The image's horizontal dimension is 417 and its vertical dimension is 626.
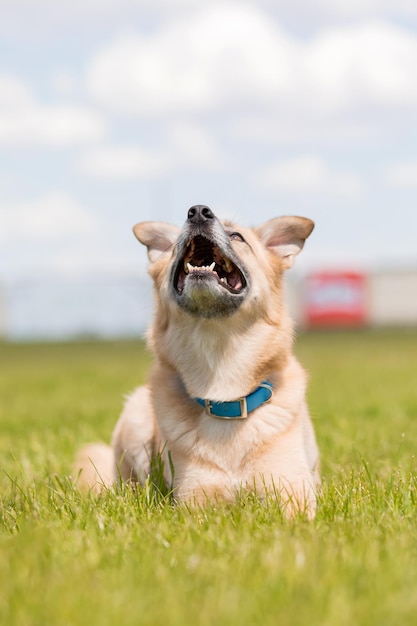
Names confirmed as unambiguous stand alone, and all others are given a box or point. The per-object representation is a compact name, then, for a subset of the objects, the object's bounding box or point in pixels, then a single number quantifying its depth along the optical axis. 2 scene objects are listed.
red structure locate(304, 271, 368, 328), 35.31
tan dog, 4.43
